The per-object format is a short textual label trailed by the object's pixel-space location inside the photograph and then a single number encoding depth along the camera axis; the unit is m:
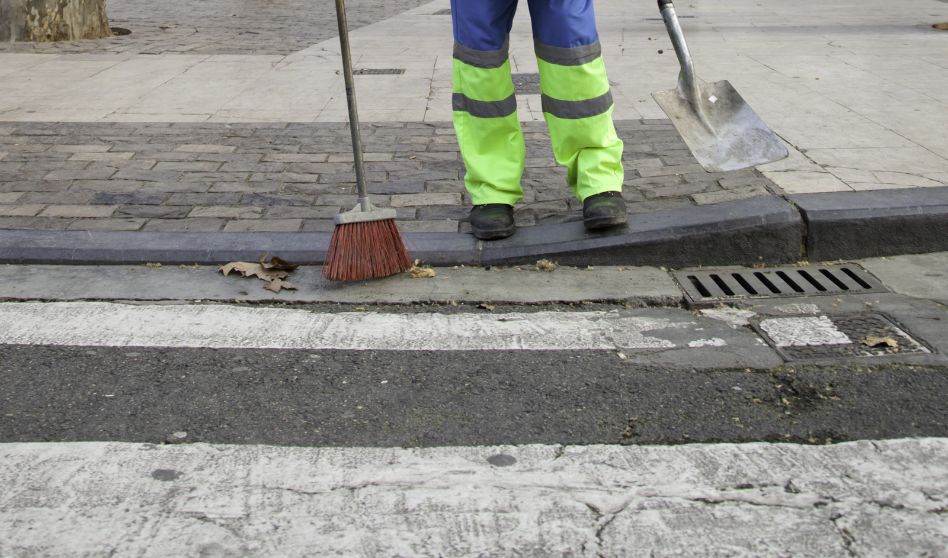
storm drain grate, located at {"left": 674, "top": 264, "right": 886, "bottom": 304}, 3.92
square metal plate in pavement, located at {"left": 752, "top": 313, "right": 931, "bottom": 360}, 3.33
